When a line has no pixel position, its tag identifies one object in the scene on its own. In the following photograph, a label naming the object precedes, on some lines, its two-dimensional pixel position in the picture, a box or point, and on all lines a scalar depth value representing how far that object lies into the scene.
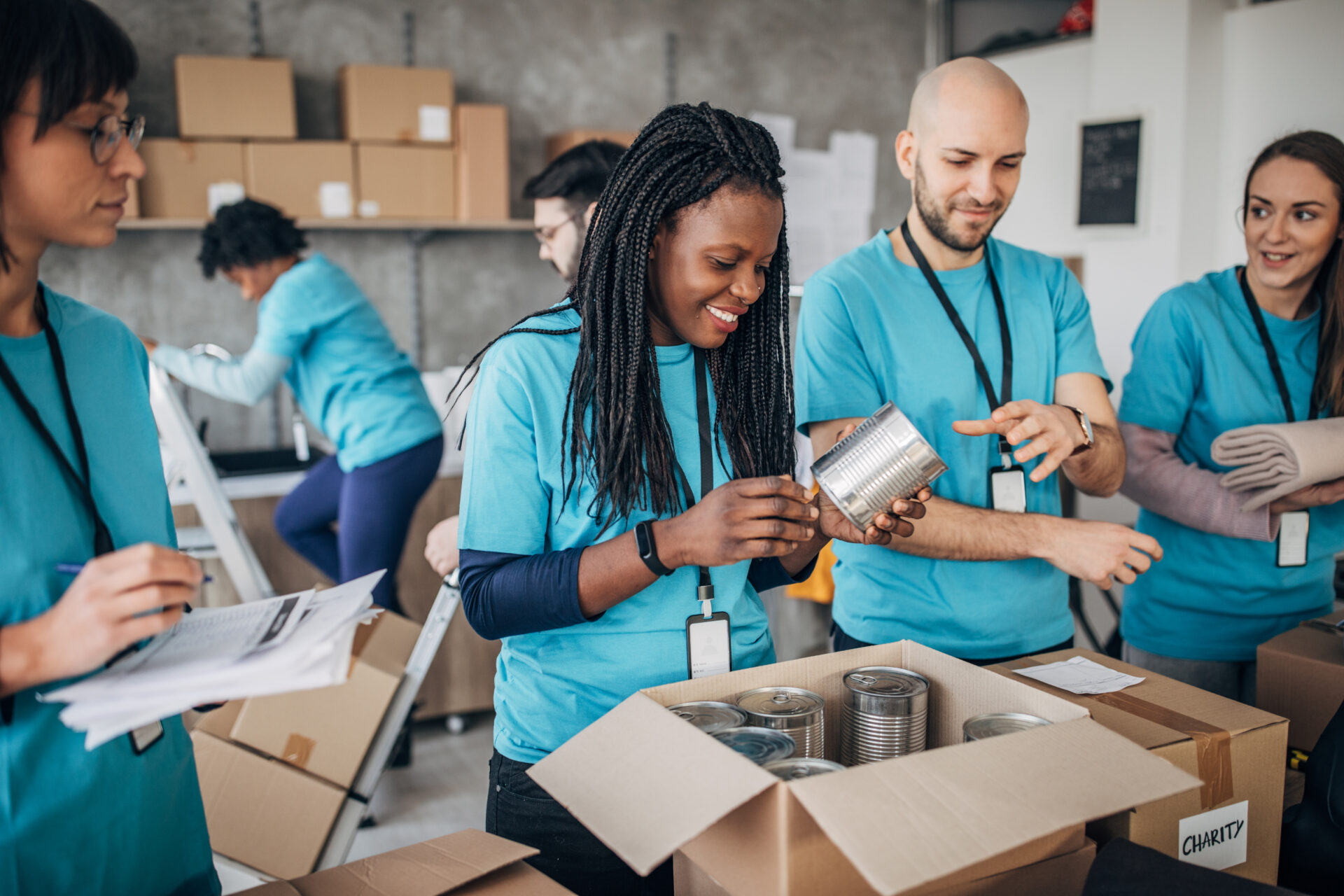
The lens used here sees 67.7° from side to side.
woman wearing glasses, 0.75
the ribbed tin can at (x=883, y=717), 1.03
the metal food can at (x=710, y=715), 0.98
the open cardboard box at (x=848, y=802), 0.76
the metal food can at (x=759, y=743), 0.93
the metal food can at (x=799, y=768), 0.90
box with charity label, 1.04
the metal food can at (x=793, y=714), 1.00
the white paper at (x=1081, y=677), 1.23
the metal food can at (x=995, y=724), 0.99
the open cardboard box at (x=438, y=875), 0.90
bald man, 1.46
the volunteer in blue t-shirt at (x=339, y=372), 2.80
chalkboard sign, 3.62
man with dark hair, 2.02
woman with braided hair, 1.07
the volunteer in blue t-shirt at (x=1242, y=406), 1.78
